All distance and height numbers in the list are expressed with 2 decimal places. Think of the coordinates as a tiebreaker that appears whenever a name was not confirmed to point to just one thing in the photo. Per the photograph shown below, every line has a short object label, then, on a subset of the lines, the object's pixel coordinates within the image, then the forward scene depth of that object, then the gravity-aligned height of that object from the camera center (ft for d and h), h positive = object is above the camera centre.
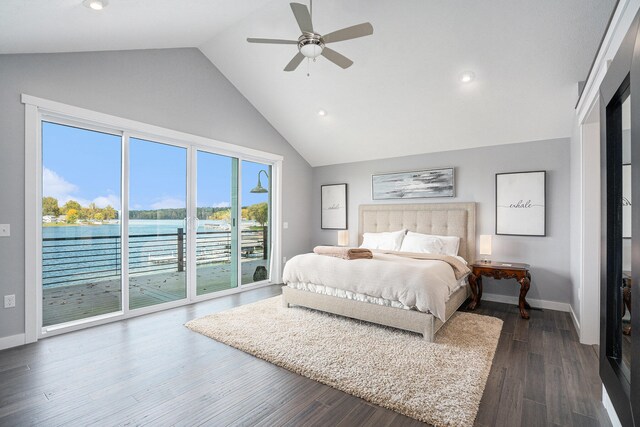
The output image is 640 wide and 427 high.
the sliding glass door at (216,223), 14.85 -0.33
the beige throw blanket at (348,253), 12.00 -1.46
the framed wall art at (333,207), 19.65 +0.59
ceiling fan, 7.93 +4.92
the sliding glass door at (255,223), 17.04 -0.37
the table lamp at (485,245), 13.61 -1.28
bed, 9.88 -1.36
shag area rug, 6.60 -3.85
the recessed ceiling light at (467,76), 11.68 +5.26
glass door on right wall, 4.28 -0.29
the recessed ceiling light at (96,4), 7.75 +5.37
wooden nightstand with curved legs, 12.11 -2.37
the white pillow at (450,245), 14.52 -1.37
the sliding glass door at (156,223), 12.56 -0.29
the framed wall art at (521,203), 13.51 +0.55
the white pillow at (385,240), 15.83 -1.28
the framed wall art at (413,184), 15.98 +1.71
